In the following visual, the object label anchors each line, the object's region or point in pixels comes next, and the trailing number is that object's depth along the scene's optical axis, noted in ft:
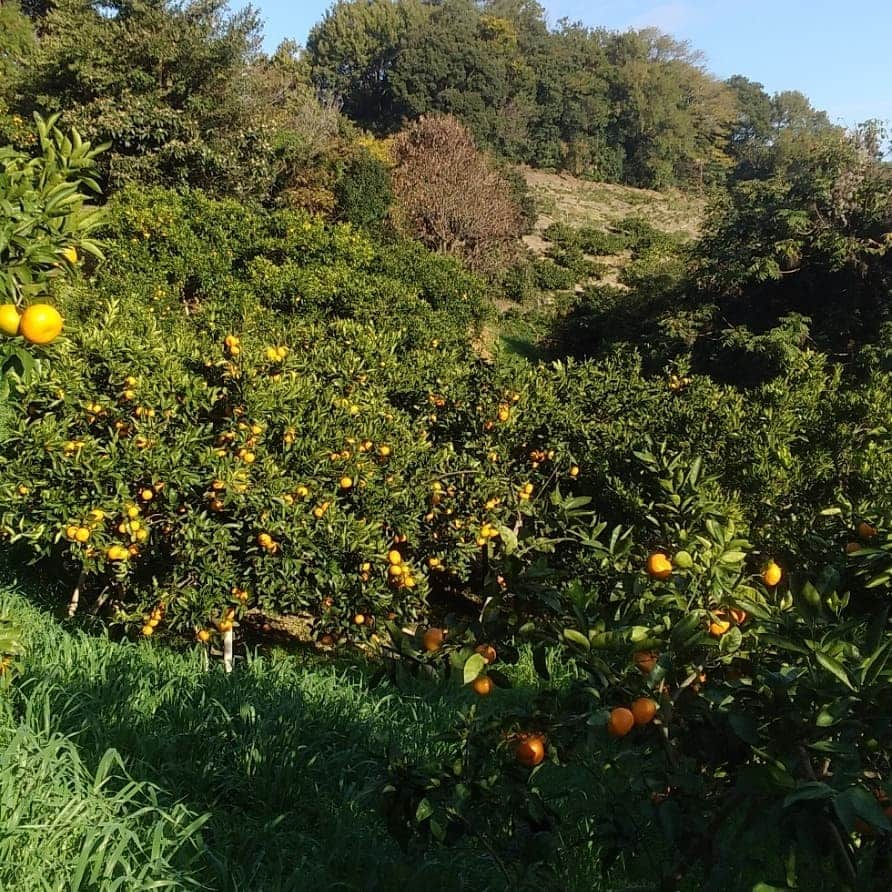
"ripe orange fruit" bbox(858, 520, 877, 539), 6.25
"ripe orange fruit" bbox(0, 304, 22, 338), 4.40
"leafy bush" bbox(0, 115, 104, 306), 4.77
